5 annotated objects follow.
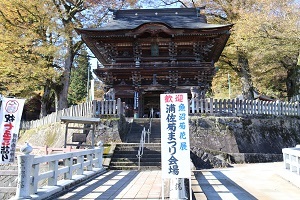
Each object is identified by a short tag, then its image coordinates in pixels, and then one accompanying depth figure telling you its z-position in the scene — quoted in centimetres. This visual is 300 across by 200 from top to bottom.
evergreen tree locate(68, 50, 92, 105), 4416
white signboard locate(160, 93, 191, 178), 539
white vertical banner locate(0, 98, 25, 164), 757
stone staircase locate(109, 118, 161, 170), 1141
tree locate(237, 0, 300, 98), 1808
